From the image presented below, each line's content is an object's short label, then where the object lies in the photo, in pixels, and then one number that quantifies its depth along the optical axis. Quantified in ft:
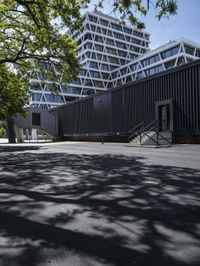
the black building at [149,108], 53.64
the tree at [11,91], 48.18
